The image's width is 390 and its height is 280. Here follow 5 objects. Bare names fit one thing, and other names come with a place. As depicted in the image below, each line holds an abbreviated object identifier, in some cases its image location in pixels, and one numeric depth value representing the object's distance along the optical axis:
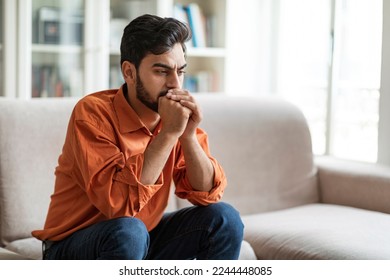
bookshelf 5.81
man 3.11
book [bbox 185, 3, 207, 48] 6.85
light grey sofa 3.94
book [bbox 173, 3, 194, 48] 6.66
